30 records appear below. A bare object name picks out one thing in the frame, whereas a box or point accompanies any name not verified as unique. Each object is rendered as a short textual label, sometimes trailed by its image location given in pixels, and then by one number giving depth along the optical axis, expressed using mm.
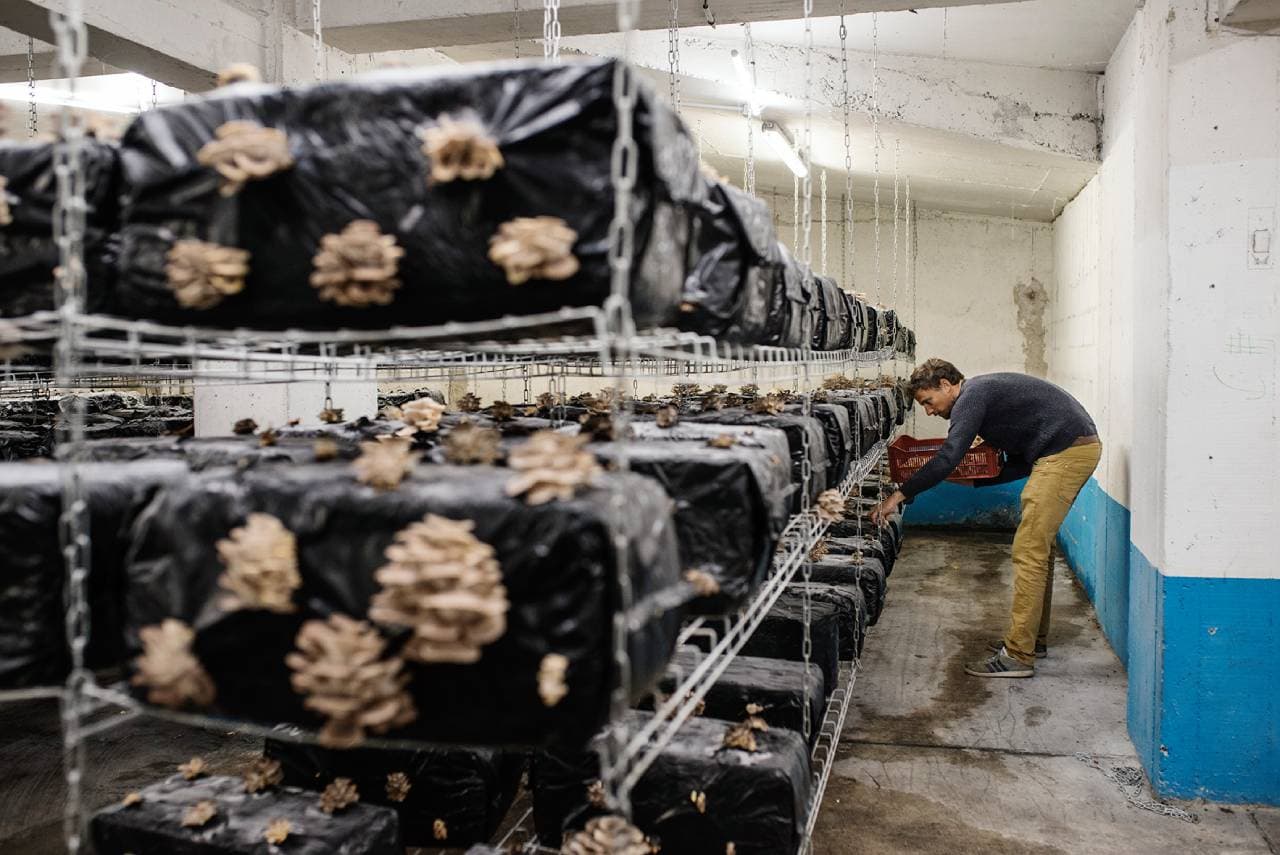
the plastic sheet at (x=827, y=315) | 3821
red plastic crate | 5887
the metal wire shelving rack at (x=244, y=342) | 1396
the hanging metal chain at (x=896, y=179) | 7590
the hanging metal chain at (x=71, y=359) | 1474
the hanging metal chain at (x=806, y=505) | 2945
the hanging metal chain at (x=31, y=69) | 5153
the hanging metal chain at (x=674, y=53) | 3826
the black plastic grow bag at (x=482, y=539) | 1382
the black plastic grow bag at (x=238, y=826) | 2236
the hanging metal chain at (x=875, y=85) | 6241
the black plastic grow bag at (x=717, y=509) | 2078
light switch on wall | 3551
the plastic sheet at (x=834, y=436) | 3611
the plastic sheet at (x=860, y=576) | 4934
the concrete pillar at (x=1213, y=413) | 3564
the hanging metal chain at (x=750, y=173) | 4124
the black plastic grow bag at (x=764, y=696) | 3164
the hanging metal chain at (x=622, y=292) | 1354
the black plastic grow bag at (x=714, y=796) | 2635
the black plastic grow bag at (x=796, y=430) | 2953
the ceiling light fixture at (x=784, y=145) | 6781
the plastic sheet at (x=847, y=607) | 4363
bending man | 5371
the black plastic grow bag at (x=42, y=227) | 1696
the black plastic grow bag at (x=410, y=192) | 1451
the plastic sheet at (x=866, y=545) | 5531
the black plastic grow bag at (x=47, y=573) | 1718
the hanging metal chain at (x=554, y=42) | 2121
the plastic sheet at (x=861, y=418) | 4430
